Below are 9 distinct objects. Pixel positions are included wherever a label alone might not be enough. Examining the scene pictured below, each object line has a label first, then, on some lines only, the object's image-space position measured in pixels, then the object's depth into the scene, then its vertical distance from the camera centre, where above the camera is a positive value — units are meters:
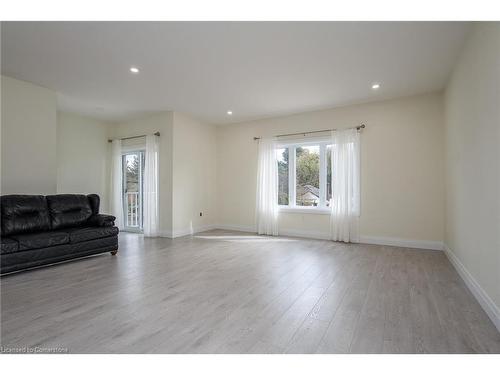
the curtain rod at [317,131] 5.06 +1.32
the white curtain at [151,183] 5.81 +0.21
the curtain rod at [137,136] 5.84 +1.36
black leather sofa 3.18 -0.55
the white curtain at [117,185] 6.51 +0.19
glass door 6.65 +0.11
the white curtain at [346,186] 5.08 +0.12
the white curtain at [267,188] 5.98 +0.10
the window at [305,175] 5.56 +0.39
